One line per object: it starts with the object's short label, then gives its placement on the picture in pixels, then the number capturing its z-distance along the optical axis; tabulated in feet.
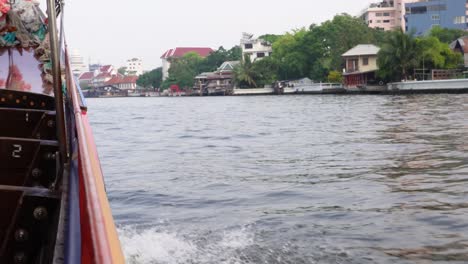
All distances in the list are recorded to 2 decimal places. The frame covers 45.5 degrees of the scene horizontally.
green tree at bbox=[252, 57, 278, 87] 235.81
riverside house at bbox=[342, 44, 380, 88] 175.73
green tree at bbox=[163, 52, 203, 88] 310.45
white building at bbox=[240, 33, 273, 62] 285.02
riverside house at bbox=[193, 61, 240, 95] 270.05
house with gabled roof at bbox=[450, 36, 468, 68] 154.20
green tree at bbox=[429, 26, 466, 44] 178.50
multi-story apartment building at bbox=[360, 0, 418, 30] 299.79
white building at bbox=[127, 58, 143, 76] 649.61
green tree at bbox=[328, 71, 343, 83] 192.13
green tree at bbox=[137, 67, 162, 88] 366.84
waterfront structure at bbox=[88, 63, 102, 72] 597.24
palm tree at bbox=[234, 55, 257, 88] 236.63
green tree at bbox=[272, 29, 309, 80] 217.38
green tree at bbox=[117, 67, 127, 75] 595.47
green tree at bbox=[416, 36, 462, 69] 144.15
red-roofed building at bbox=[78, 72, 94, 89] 435.04
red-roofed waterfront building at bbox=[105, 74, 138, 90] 406.00
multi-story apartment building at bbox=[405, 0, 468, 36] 237.66
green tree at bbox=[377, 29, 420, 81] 144.15
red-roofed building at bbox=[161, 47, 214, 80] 389.39
